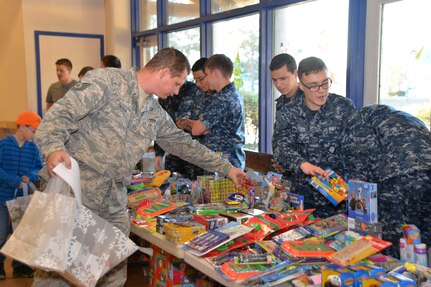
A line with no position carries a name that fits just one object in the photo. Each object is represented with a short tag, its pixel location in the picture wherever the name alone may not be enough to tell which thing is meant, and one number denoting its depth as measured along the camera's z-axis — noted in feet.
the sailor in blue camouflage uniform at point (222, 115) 12.39
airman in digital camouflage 7.59
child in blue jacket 12.90
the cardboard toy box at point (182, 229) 7.73
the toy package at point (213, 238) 7.00
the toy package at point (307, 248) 6.71
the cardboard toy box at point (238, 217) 8.05
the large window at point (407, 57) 11.14
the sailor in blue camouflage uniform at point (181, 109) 14.52
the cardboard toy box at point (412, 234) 6.70
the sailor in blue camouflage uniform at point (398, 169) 7.32
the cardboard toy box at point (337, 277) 5.60
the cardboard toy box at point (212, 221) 7.99
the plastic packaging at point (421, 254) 6.61
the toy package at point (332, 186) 7.88
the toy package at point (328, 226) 7.34
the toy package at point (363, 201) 6.93
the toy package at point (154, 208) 9.28
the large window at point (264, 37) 13.19
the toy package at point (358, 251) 6.28
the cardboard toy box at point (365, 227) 6.86
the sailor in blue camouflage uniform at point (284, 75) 10.98
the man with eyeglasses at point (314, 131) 9.01
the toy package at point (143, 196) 10.04
